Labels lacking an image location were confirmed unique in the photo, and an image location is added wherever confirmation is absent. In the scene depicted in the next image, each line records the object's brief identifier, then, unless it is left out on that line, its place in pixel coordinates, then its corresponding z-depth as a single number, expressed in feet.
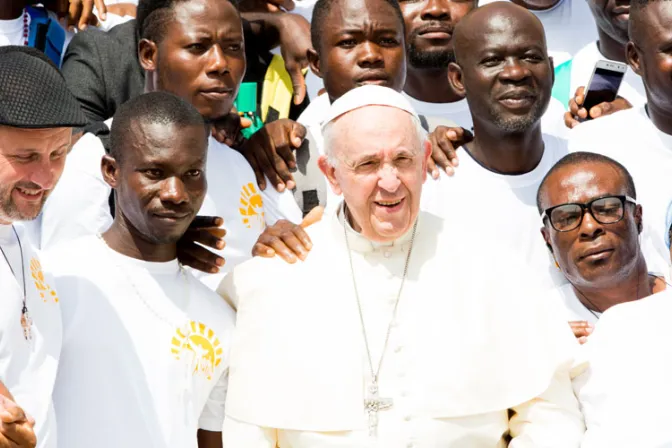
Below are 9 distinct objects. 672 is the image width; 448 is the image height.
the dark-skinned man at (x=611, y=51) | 45.14
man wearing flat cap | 26.99
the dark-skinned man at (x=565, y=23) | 49.11
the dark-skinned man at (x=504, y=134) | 37.40
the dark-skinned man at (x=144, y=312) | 29.93
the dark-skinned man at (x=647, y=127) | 38.75
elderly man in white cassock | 29.35
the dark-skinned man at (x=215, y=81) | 36.50
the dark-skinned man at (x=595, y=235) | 34.35
